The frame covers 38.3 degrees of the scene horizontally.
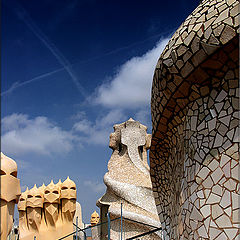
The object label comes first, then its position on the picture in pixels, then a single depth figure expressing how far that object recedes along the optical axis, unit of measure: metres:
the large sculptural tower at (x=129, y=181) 10.85
